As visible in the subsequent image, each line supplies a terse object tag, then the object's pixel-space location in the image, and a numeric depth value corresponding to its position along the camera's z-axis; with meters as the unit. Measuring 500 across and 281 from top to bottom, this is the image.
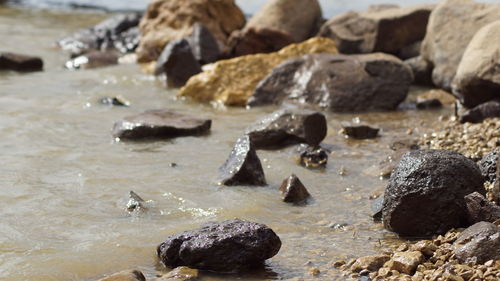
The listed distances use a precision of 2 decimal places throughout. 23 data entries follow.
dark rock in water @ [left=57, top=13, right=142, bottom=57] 13.57
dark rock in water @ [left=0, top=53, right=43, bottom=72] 10.69
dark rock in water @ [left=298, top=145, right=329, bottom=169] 6.35
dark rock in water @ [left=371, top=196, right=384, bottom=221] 4.96
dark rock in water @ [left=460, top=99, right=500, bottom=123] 7.40
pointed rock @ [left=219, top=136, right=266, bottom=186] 5.71
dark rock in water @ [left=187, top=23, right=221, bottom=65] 10.92
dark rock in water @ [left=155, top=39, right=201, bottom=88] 9.99
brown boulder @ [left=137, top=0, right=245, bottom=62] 12.12
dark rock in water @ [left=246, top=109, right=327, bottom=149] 6.83
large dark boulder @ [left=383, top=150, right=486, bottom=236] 4.56
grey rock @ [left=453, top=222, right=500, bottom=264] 3.98
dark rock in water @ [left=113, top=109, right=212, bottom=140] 7.07
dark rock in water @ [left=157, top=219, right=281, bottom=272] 4.08
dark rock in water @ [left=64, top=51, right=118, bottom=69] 11.45
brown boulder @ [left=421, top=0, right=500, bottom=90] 9.04
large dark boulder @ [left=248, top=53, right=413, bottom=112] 8.56
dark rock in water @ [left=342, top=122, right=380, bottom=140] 7.26
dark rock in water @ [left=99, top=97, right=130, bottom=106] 8.66
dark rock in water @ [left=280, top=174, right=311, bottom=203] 5.38
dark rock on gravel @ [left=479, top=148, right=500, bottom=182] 5.34
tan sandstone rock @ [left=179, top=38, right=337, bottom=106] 9.12
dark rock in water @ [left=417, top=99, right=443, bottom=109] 8.68
